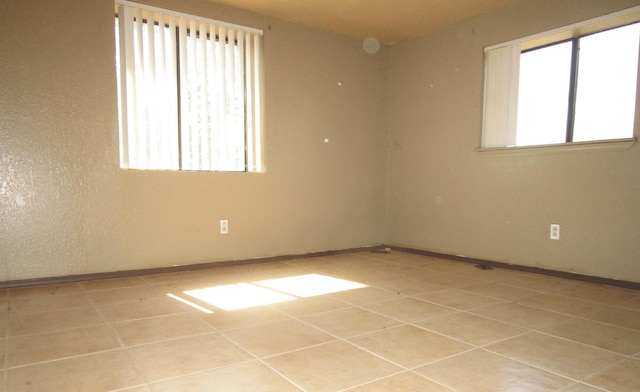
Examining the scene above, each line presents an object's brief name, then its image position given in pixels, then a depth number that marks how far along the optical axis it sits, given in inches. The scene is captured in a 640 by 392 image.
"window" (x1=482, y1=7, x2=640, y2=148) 109.5
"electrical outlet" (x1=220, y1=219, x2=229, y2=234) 133.6
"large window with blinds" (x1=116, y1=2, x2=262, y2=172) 116.9
